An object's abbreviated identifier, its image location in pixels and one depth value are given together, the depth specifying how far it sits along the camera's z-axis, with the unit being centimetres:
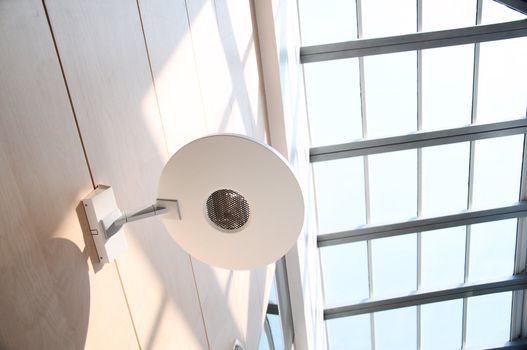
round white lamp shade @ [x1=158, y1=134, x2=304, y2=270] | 129
